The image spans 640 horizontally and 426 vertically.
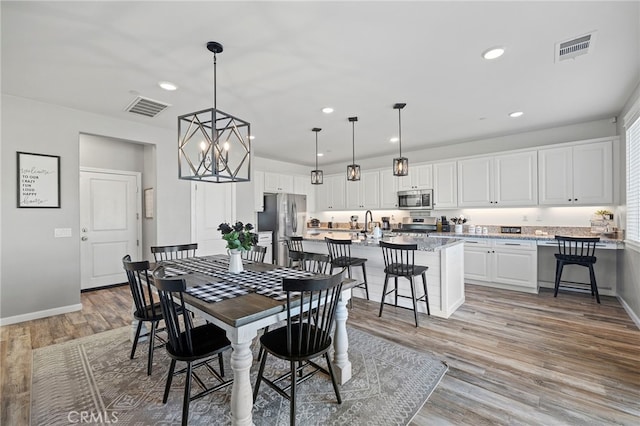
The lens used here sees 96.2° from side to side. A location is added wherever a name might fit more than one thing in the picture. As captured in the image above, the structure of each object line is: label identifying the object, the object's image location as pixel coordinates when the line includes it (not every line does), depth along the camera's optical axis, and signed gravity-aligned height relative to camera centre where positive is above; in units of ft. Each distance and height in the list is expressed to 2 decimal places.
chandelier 7.59 +1.85
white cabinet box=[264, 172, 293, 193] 22.16 +2.36
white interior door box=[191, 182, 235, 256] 16.84 -0.04
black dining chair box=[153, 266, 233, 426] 5.48 -2.78
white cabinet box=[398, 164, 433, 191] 19.83 +2.30
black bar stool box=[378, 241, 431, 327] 10.78 -2.24
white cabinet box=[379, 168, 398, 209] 21.57 +1.64
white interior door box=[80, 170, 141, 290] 15.90 -0.65
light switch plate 12.30 -0.84
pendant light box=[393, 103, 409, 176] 12.44 +2.01
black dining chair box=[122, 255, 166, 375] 7.21 -2.42
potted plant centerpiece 7.97 -0.80
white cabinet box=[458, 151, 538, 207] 16.01 +1.79
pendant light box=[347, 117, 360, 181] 14.26 +2.02
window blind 10.90 +1.10
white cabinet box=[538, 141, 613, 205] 13.88 +1.83
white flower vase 8.32 -1.45
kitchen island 11.46 -2.55
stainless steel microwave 19.92 +0.83
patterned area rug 6.03 -4.29
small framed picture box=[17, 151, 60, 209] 11.53 +1.37
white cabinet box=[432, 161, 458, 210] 18.70 +1.70
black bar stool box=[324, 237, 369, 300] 12.52 -2.11
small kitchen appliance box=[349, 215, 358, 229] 24.35 -0.90
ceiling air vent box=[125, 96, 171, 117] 11.71 +4.56
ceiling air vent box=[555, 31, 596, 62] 7.73 +4.61
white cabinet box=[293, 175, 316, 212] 24.48 +2.03
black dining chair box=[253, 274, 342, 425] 5.42 -2.76
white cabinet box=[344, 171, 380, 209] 22.59 +1.57
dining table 5.17 -1.84
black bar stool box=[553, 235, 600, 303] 13.14 -2.13
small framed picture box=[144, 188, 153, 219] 16.84 +0.57
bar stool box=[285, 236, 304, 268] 13.89 -1.55
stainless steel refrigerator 21.75 -0.70
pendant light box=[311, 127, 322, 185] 15.75 +1.97
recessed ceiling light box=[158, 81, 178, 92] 10.18 +4.60
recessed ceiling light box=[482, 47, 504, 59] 8.18 +4.61
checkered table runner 6.36 -1.78
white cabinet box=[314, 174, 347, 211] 24.80 +1.63
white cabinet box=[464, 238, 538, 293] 14.83 -2.89
